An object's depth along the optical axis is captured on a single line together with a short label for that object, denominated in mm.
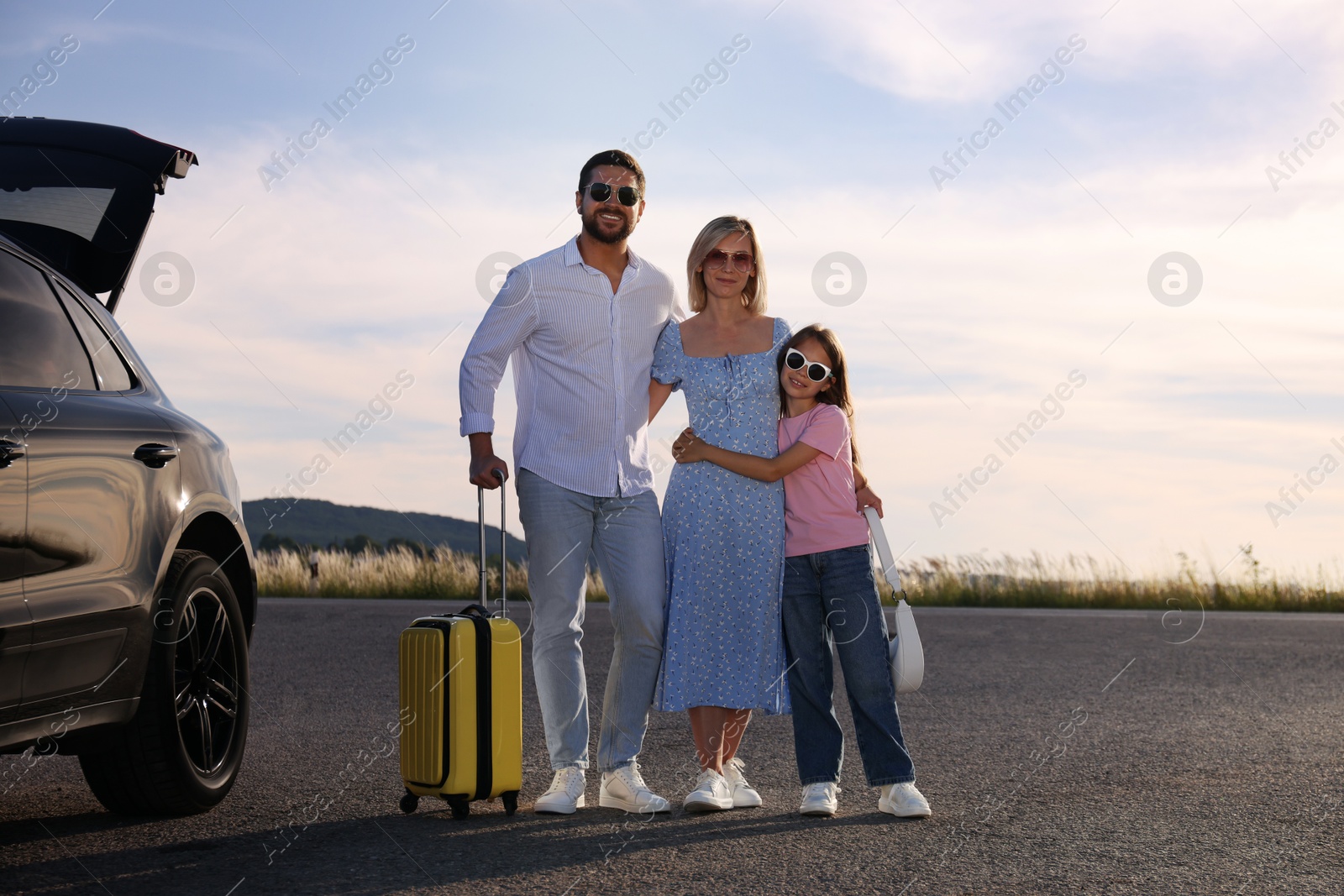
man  4828
